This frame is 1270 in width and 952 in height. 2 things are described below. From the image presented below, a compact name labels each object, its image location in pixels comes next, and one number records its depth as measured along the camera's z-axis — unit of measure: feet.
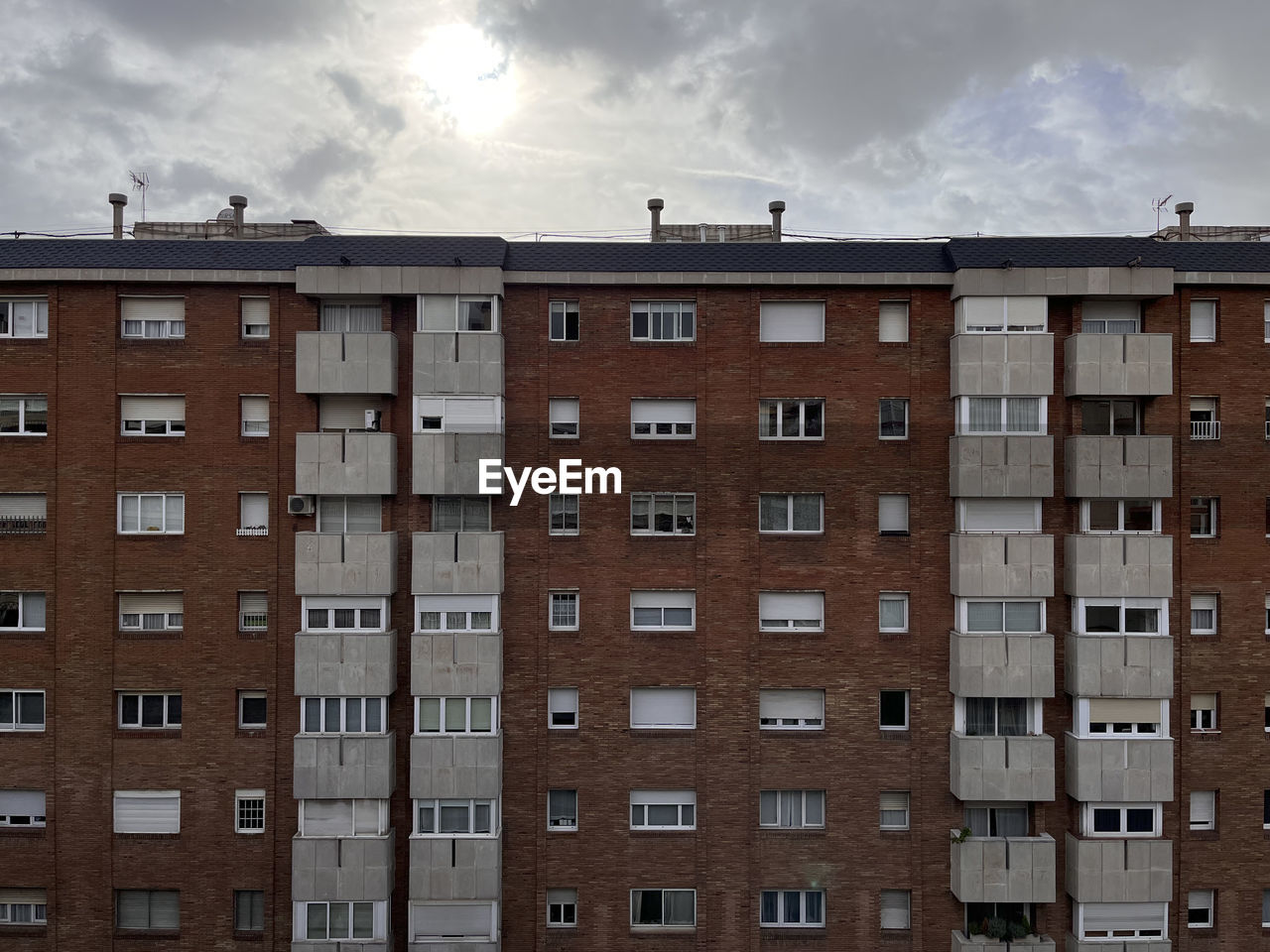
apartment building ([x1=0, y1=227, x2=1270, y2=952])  57.67
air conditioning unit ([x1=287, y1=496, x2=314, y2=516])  58.23
